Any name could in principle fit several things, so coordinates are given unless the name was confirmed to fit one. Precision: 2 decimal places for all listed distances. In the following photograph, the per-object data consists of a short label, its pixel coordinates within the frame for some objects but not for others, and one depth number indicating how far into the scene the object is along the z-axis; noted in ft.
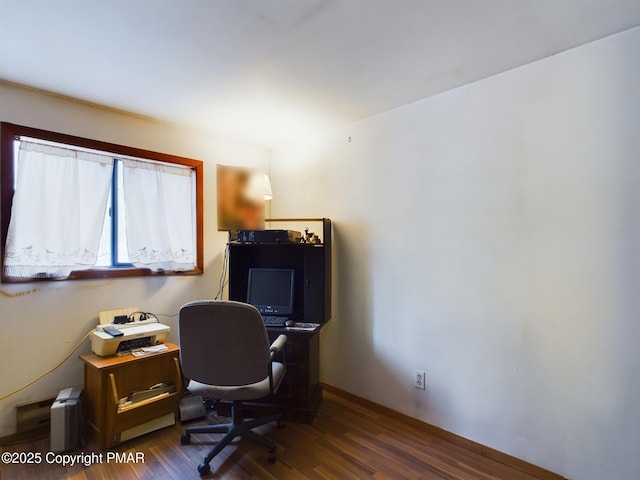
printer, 7.04
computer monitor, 9.01
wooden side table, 6.61
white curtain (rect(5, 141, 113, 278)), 6.88
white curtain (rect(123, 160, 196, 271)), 8.46
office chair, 6.01
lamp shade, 10.12
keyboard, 8.15
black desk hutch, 7.91
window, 6.87
